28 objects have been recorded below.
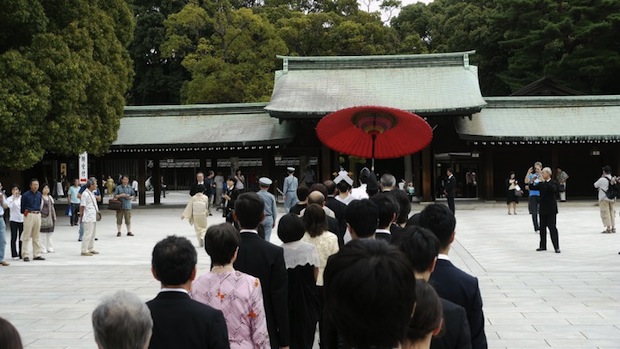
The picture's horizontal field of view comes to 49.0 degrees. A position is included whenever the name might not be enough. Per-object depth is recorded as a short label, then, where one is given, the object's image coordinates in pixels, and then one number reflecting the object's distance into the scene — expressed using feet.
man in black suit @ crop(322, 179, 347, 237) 27.08
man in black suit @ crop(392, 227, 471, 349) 10.09
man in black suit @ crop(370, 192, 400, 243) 18.37
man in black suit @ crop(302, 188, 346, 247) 22.95
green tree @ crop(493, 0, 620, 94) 123.24
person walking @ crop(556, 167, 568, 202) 90.38
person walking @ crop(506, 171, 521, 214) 72.74
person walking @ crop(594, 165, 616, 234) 51.72
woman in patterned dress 13.23
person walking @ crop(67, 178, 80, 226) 70.13
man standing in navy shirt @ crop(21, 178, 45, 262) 43.33
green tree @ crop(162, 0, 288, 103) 126.21
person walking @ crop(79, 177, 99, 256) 46.29
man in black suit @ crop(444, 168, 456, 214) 65.70
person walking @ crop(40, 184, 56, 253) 45.47
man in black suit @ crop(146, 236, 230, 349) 10.87
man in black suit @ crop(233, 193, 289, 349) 15.55
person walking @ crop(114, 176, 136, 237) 57.47
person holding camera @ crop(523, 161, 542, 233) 52.65
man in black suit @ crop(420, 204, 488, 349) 11.85
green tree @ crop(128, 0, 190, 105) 155.53
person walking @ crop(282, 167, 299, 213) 57.41
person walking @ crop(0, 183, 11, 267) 41.09
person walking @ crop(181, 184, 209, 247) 46.06
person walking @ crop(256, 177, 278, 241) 36.91
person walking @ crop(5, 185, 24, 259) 44.37
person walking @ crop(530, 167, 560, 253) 41.06
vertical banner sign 74.55
